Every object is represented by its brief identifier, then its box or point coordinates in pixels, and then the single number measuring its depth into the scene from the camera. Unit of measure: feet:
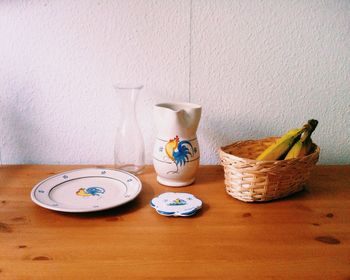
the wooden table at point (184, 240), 1.78
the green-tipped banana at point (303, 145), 2.65
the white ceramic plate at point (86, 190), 2.42
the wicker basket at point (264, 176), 2.44
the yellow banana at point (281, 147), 2.68
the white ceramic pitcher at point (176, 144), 2.68
